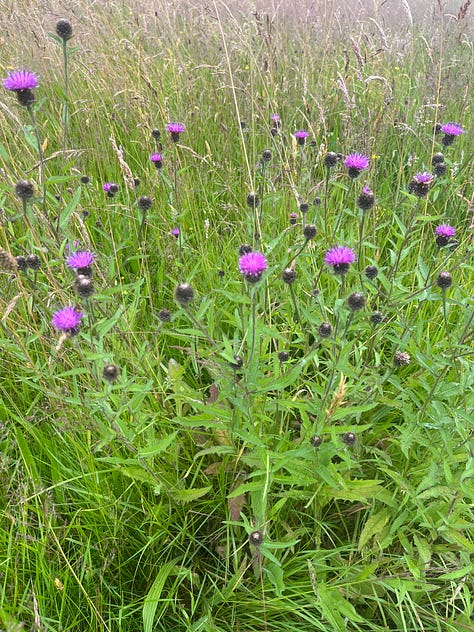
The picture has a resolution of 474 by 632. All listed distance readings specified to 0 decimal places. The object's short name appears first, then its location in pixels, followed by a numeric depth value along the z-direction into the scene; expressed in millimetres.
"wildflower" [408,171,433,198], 619
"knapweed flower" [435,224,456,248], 601
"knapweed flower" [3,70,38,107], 521
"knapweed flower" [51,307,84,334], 478
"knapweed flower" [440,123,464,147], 733
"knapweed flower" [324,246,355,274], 529
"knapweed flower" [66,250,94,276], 535
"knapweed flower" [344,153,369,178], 632
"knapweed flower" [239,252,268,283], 480
